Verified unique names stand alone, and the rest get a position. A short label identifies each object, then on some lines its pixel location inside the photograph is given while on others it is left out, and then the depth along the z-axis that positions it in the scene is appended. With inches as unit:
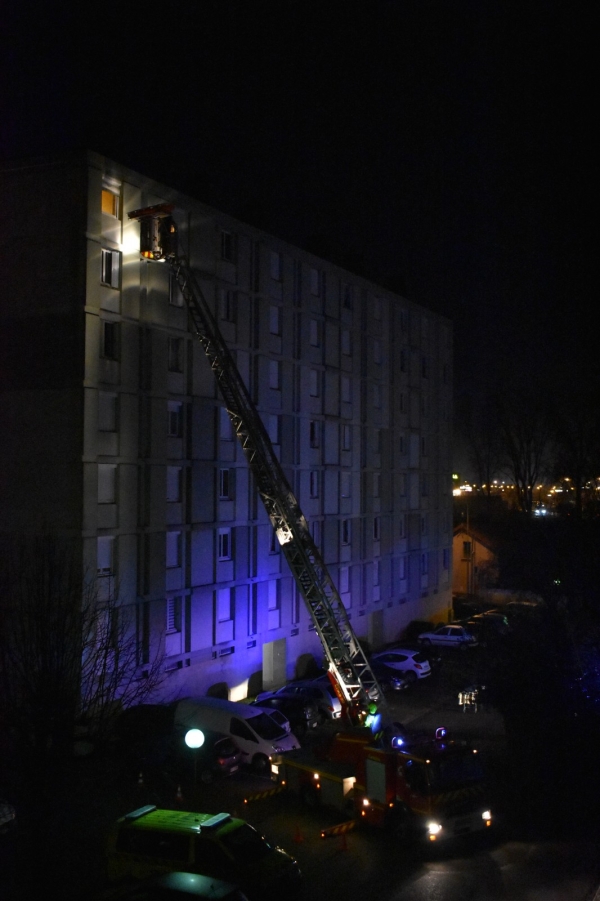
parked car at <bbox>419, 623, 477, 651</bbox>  1285.3
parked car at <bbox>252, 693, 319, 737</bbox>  871.7
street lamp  724.7
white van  743.7
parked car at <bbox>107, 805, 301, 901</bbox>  468.1
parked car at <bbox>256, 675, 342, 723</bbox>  909.8
